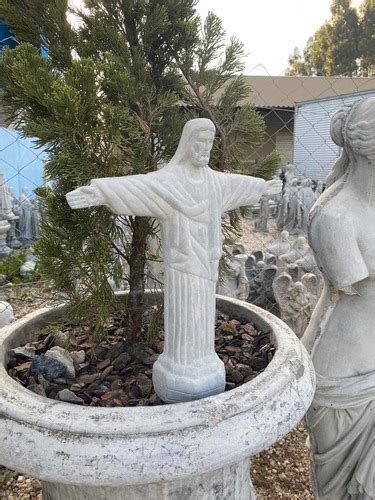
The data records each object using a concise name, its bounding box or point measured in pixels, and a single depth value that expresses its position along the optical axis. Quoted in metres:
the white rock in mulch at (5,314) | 2.49
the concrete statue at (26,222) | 5.33
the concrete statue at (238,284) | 2.56
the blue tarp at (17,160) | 5.18
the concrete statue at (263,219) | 6.46
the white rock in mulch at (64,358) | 1.15
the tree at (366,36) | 15.63
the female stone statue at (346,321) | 1.02
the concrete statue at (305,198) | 6.54
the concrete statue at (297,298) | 2.37
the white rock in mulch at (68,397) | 1.01
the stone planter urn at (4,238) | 4.61
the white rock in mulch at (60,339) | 1.31
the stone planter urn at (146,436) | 0.75
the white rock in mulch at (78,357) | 1.24
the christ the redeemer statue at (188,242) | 0.88
